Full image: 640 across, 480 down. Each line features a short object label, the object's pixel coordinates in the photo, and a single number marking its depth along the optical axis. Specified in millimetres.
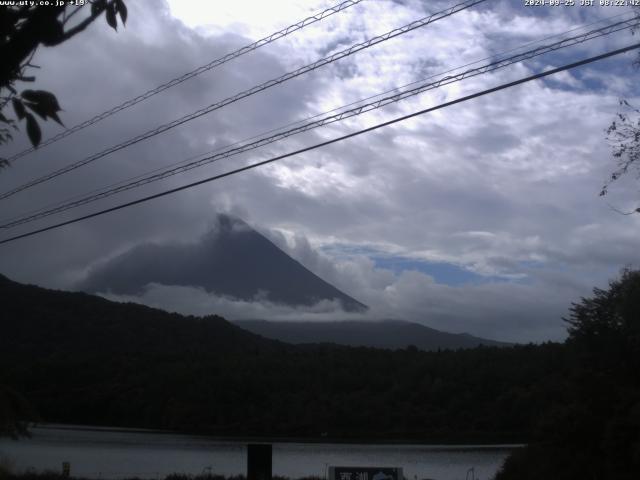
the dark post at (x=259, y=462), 21906
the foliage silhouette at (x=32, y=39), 3627
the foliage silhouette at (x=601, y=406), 18578
